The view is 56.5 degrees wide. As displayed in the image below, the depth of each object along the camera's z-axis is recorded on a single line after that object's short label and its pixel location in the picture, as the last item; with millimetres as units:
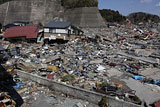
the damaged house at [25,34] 19312
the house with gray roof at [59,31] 18125
